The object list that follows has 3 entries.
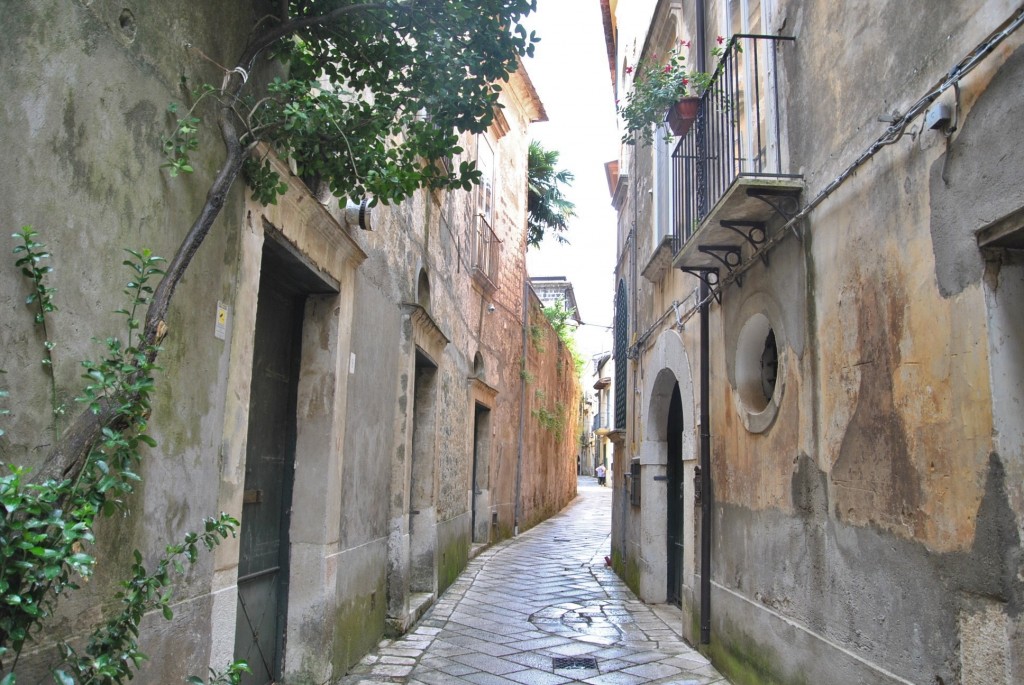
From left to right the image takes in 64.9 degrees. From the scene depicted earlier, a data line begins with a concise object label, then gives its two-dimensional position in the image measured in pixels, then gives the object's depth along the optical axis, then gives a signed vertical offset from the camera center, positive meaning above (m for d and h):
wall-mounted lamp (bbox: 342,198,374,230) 5.20 +1.60
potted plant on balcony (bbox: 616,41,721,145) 6.09 +2.88
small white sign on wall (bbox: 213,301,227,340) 3.39 +0.57
